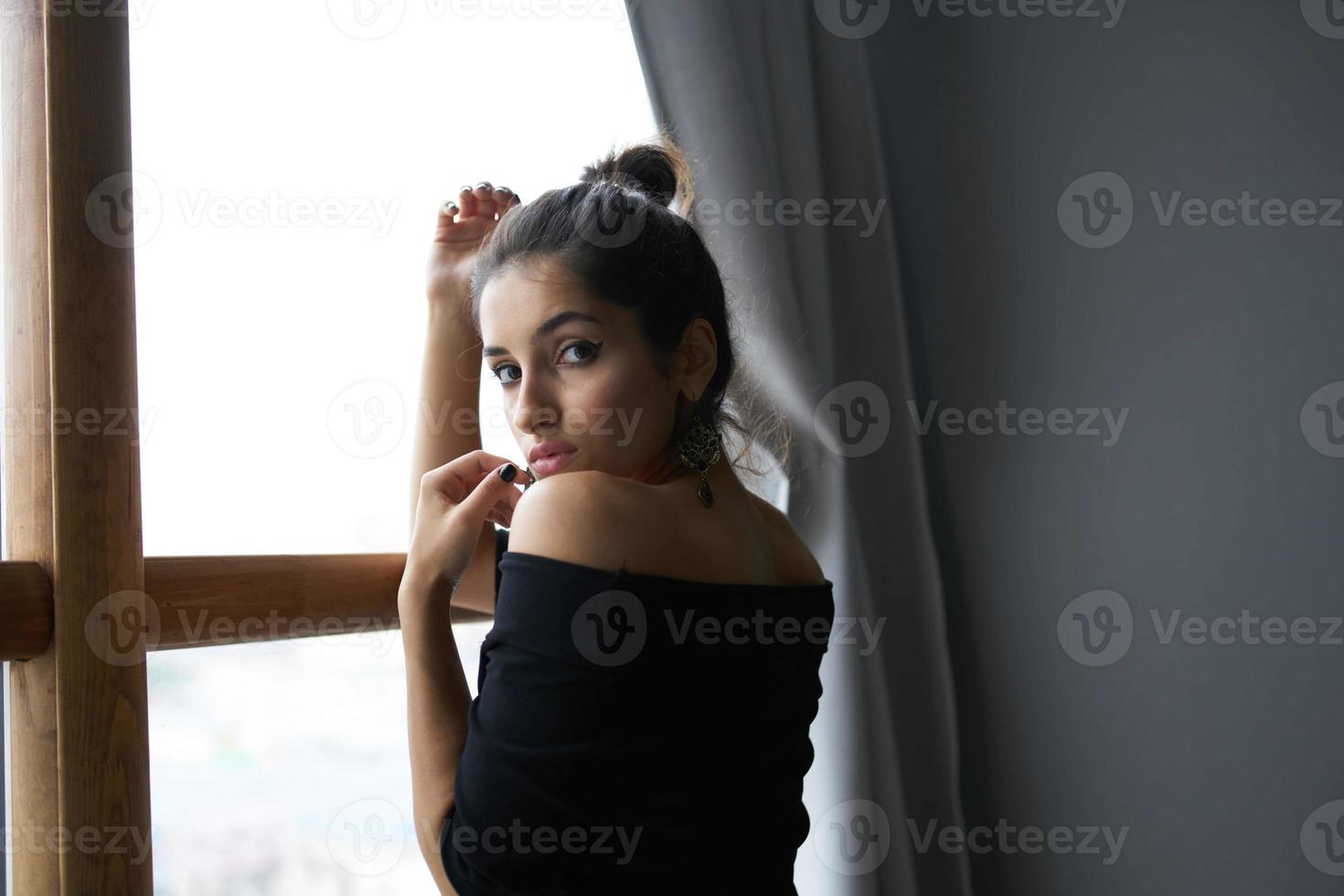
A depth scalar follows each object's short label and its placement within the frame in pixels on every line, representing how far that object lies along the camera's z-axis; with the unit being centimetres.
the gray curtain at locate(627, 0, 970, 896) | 152
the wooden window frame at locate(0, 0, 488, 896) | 84
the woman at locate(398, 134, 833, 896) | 91
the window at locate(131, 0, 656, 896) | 108
